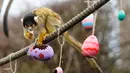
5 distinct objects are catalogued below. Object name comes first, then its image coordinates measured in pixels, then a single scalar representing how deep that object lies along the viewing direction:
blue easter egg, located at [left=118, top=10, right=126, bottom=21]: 1.94
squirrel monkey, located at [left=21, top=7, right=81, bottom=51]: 1.99
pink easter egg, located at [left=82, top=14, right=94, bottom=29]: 2.06
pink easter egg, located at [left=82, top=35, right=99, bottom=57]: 1.90
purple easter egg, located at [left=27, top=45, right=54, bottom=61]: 1.96
